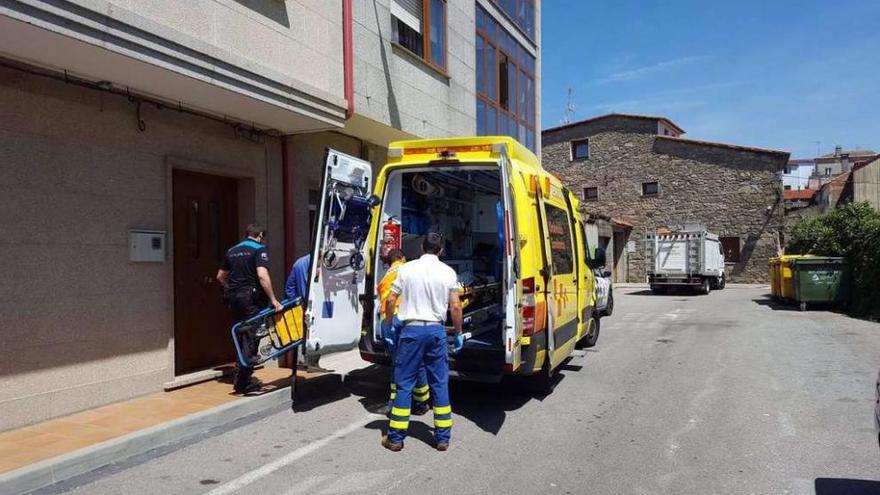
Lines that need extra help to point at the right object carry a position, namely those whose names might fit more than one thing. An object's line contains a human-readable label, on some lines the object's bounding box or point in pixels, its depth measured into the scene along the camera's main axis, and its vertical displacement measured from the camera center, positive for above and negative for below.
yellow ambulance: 5.75 +0.01
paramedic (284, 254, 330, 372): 6.82 -0.28
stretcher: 6.32 -0.75
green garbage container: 16.50 -0.92
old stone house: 31.39 +3.38
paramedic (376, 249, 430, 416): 5.93 -0.74
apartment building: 5.34 +1.03
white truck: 24.58 -0.44
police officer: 6.50 -0.29
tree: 15.26 +0.05
